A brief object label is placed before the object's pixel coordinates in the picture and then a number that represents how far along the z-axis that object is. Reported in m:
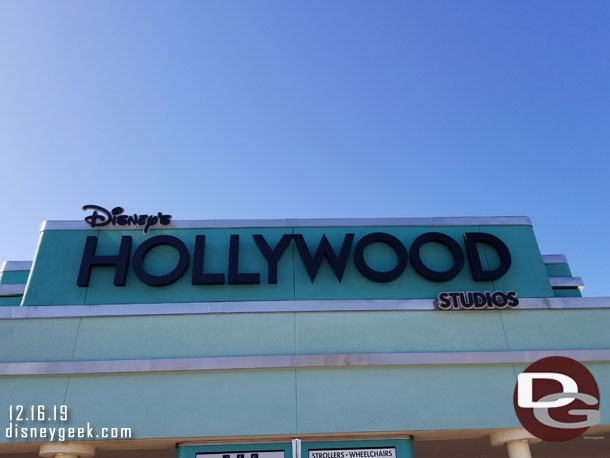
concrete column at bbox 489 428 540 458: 11.16
